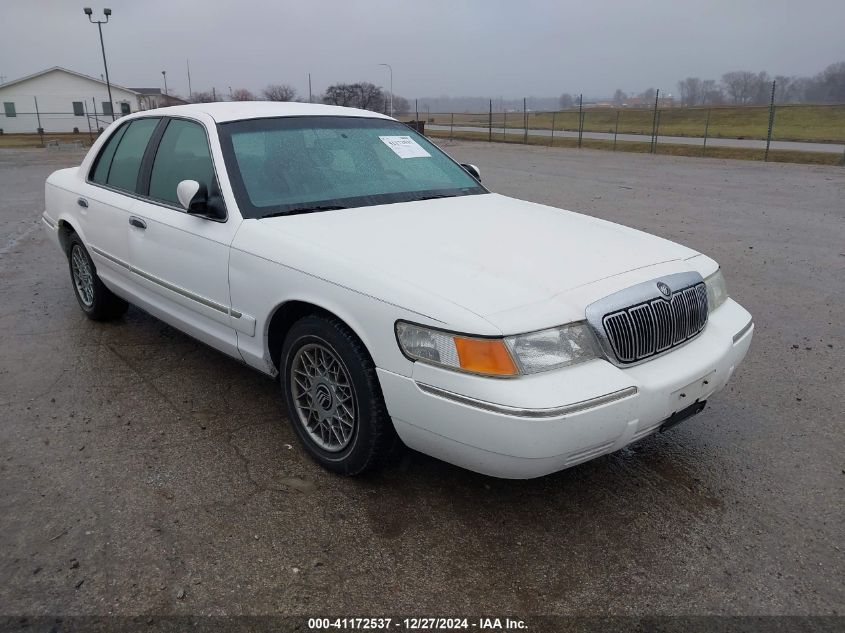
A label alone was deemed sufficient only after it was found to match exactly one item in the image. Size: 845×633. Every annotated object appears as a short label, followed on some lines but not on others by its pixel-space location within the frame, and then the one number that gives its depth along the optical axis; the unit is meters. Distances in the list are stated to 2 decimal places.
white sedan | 2.53
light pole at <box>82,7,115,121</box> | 30.33
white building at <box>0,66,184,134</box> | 53.72
